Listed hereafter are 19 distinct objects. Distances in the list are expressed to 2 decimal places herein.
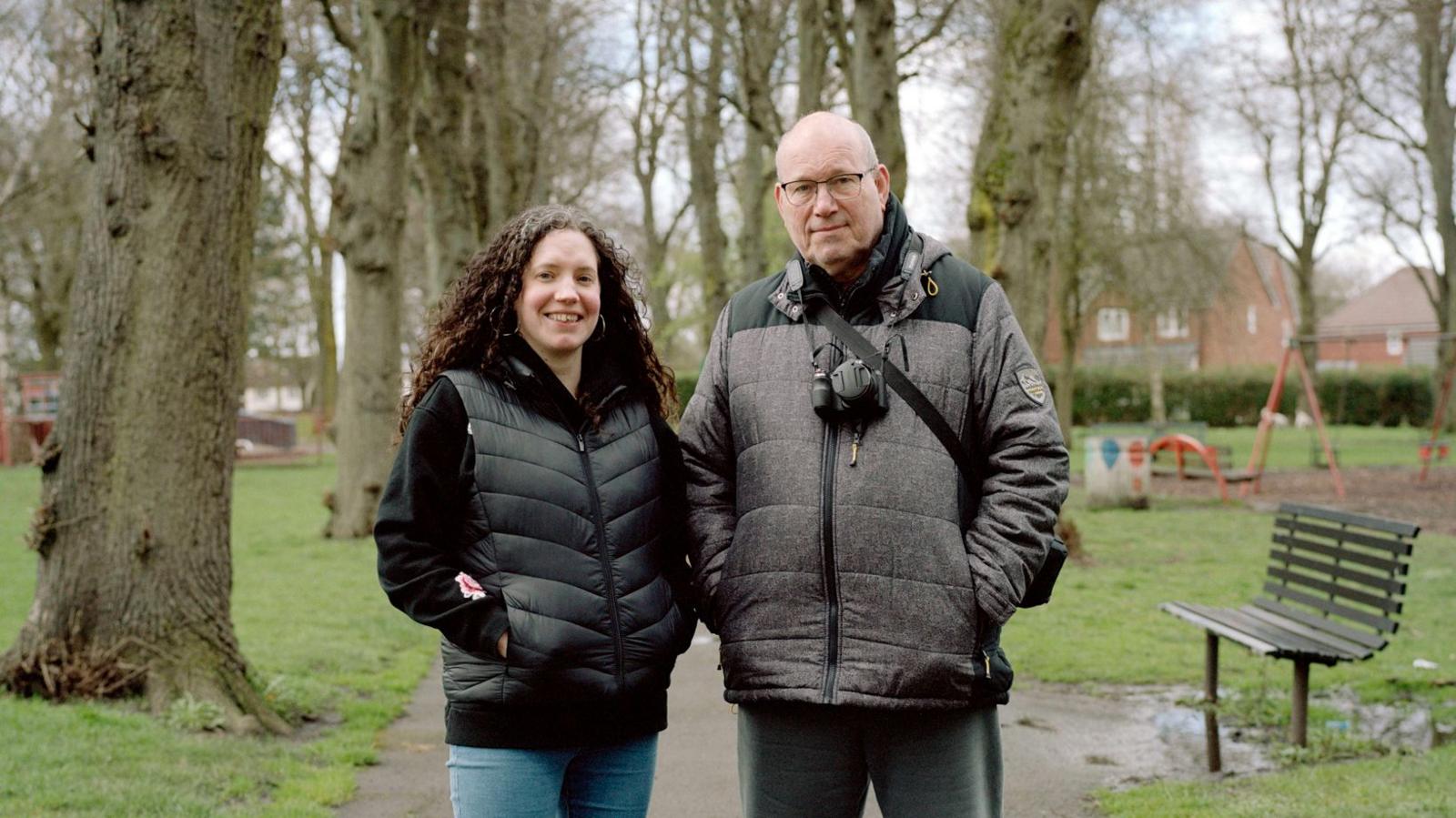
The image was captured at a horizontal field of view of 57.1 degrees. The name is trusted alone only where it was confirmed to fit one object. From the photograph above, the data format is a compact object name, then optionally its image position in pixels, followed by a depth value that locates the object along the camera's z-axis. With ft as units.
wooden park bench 19.26
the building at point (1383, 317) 214.48
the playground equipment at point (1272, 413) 63.16
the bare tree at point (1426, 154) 103.55
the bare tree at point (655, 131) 78.95
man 9.46
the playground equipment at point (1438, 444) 69.74
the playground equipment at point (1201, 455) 61.98
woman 9.31
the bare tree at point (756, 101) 55.36
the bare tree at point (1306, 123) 102.01
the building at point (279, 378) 211.61
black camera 9.46
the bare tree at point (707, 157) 74.02
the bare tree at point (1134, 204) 83.25
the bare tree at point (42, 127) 80.53
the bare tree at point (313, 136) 65.05
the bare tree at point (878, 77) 38.93
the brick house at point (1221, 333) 166.50
